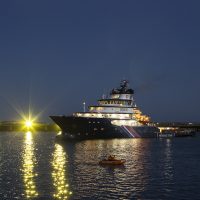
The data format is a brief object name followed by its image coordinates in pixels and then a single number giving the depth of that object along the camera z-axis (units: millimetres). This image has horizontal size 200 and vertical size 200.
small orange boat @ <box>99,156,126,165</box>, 53469
